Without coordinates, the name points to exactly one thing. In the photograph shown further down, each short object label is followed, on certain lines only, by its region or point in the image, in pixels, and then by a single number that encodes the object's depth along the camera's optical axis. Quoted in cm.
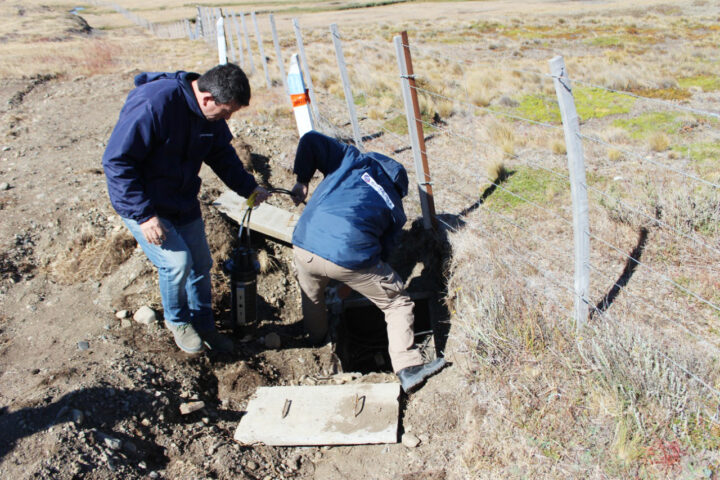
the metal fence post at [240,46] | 1494
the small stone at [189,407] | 317
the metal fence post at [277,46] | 921
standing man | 280
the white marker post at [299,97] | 607
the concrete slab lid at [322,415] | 310
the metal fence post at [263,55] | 1163
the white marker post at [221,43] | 1065
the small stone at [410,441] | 303
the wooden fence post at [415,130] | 428
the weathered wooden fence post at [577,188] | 271
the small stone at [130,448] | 275
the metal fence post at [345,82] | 552
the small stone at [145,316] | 387
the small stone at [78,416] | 275
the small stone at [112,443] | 267
